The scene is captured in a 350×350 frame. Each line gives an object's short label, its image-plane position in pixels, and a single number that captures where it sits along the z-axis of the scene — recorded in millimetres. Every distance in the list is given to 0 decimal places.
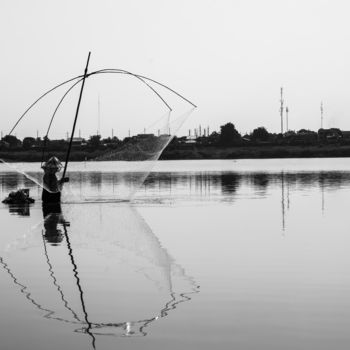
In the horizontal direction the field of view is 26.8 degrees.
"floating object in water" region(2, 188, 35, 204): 28578
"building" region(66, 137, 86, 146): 172938
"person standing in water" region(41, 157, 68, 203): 25062
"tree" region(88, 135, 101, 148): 165950
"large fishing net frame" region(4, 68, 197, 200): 22867
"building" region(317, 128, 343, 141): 167000
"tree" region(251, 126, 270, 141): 171750
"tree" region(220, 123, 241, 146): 163500
